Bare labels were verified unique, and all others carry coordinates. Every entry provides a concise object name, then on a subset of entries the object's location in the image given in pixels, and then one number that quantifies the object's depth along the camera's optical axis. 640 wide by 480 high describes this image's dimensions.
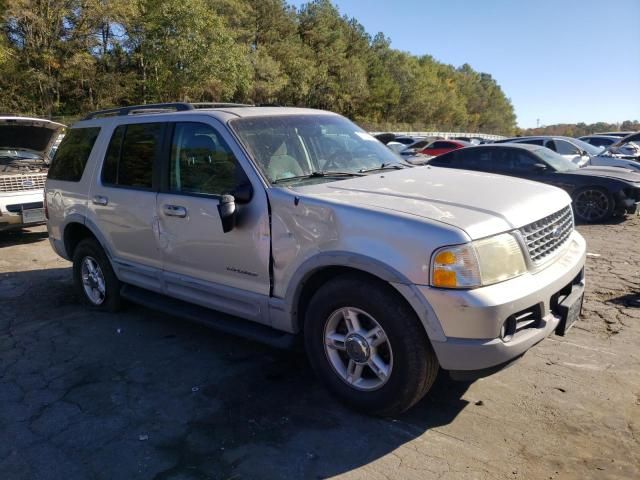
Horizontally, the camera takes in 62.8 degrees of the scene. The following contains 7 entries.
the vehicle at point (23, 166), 8.06
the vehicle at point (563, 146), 14.75
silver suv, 2.79
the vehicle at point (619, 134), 25.96
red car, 21.83
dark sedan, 9.44
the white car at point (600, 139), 23.02
